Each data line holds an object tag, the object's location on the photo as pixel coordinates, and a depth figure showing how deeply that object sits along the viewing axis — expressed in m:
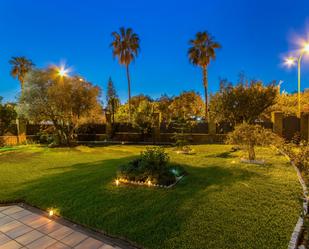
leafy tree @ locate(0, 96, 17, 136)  16.16
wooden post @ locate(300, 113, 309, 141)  13.71
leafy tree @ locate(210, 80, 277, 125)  9.56
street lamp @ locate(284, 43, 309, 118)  11.16
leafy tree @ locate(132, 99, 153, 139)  17.09
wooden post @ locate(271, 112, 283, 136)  14.16
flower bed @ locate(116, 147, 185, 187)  5.26
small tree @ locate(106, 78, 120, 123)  31.02
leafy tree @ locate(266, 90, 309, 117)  16.53
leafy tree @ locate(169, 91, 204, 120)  27.75
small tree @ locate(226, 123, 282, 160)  6.64
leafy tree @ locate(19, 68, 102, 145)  13.22
